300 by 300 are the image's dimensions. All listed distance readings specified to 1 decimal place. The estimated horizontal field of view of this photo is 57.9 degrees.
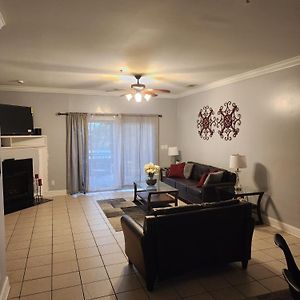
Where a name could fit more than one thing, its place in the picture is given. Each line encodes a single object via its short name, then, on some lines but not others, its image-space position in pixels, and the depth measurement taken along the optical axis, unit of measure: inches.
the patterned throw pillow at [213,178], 204.7
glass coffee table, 205.5
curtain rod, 270.5
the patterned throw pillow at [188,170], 265.2
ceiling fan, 187.8
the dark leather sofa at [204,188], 197.3
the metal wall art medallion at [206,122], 250.5
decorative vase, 234.1
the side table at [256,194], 184.5
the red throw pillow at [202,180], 219.8
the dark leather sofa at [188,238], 109.0
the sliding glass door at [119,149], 287.1
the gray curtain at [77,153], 273.1
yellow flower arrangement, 237.5
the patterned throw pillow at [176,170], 274.0
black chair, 69.7
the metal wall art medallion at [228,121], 216.1
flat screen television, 223.0
